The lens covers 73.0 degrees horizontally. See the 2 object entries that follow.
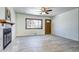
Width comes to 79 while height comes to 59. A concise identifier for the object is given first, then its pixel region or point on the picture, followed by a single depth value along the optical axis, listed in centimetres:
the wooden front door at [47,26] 668
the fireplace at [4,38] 230
